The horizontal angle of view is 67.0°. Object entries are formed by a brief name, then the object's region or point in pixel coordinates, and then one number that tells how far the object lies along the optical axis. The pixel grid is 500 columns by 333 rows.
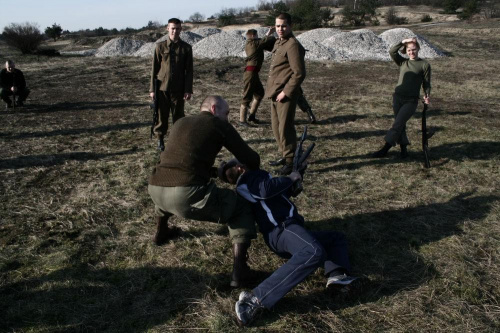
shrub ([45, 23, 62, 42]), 38.94
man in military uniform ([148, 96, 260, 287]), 2.98
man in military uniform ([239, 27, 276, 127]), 7.38
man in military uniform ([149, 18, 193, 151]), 5.76
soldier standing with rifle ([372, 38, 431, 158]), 5.50
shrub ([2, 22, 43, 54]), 20.77
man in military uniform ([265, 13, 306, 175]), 4.87
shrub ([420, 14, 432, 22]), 37.47
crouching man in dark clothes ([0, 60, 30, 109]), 8.74
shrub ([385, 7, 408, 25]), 36.00
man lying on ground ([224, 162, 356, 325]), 2.71
